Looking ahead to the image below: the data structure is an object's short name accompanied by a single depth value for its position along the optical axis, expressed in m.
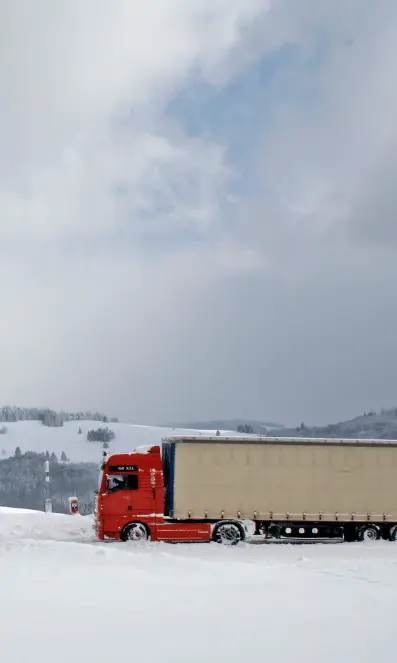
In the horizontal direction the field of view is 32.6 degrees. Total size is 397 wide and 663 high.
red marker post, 29.91
